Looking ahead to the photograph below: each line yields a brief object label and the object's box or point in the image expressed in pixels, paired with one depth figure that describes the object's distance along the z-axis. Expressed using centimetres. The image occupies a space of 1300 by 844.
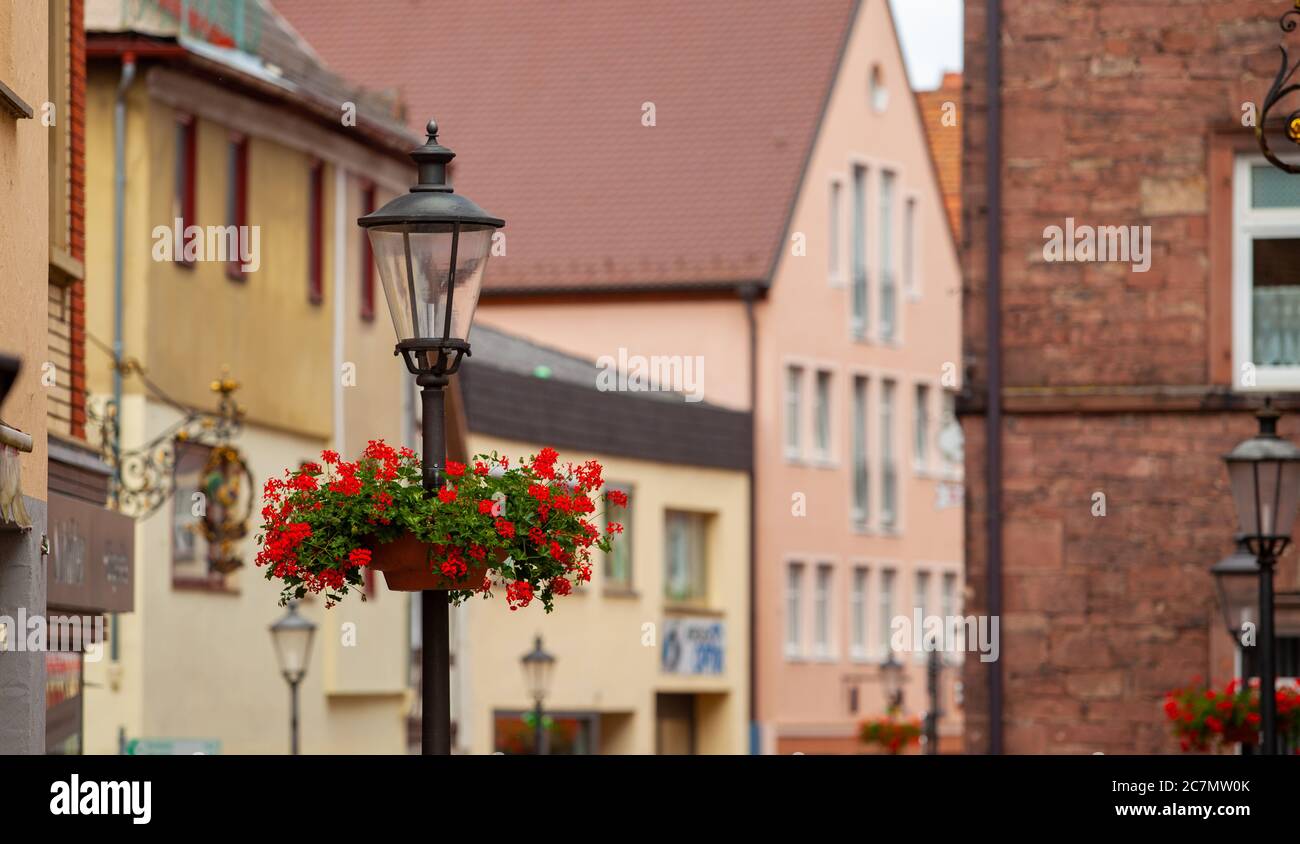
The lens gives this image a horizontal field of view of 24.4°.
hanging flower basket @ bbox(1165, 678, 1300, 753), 1862
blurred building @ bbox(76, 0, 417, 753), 2830
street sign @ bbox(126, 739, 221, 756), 2389
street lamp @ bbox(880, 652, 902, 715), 4259
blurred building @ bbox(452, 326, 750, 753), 3909
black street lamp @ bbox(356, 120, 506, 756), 1061
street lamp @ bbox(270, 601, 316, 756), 2873
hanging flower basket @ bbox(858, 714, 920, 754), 4266
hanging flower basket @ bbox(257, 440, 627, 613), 1017
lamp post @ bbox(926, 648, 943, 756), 3544
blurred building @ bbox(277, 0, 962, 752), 4756
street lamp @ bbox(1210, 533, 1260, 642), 1812
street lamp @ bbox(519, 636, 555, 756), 3441
